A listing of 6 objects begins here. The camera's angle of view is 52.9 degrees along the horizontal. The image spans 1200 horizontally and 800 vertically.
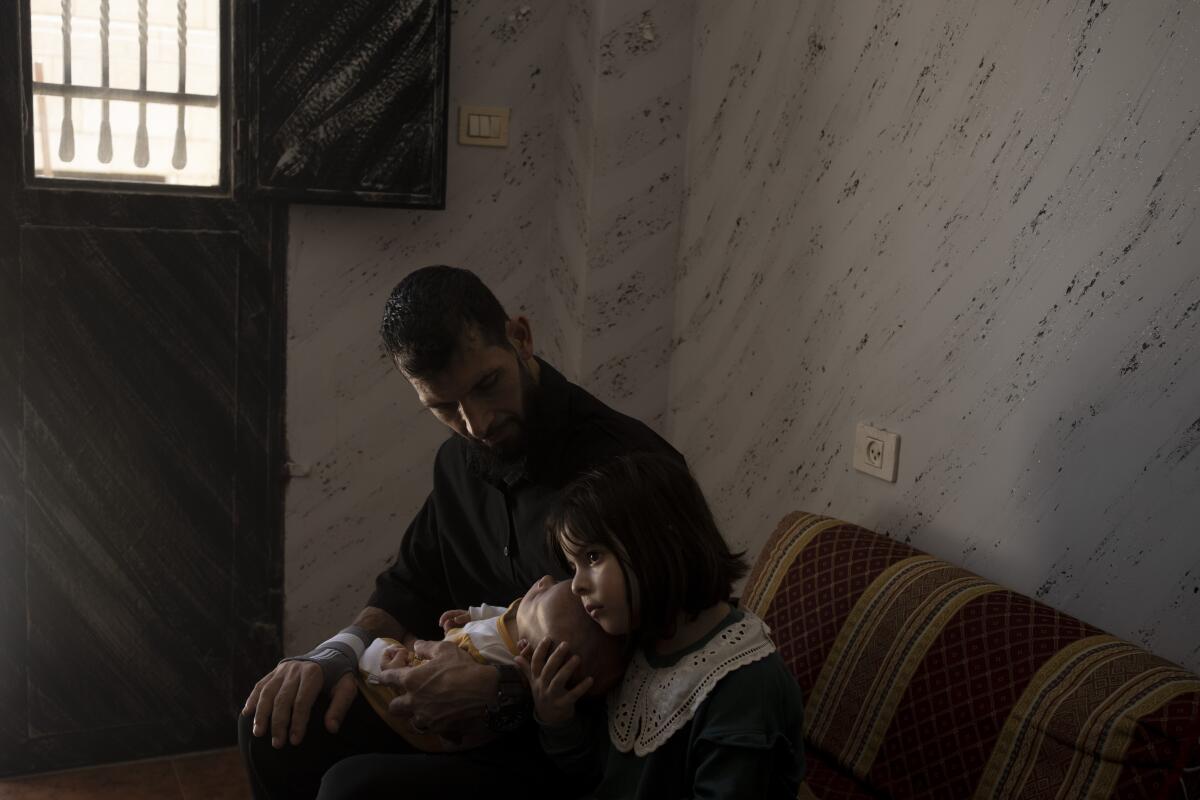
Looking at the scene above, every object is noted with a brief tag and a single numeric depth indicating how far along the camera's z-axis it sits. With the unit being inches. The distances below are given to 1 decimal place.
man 65.1
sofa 55.4
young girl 56.2
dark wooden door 102.4
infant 62.4
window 99.5
